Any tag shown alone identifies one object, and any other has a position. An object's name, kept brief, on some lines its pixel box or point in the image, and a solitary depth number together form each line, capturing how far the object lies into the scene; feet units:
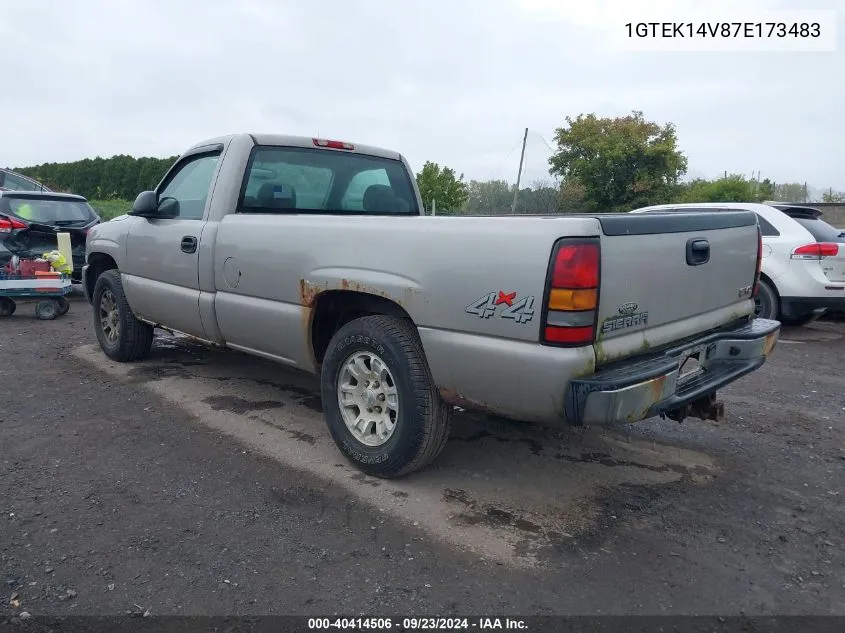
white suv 23.73
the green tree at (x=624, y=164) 97.60
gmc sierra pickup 8.82
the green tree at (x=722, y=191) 98.58
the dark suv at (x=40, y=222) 29.60
